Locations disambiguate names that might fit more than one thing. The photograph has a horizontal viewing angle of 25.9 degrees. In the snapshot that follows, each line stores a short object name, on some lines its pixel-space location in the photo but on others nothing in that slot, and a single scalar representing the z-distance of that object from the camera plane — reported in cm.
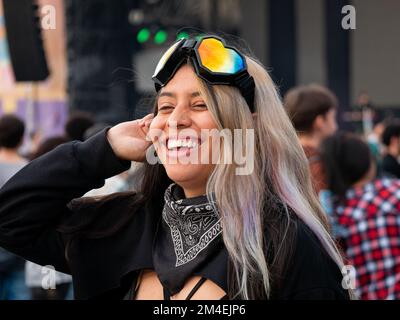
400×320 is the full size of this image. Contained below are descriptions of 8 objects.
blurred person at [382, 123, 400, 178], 748
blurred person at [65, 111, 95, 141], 574
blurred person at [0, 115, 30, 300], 508
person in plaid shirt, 407
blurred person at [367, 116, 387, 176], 1085
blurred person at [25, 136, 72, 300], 484
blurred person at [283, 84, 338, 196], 460
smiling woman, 214
